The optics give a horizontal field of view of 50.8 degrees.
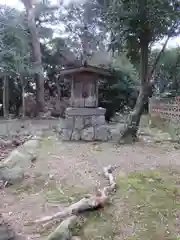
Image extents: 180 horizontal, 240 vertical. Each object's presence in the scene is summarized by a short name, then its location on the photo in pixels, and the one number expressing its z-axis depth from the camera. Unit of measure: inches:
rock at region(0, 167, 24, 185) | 92.4
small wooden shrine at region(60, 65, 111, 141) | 183.1
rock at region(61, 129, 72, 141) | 183.8
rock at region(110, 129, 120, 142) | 185.9
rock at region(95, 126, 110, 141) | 183.7
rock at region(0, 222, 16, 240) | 50.6
